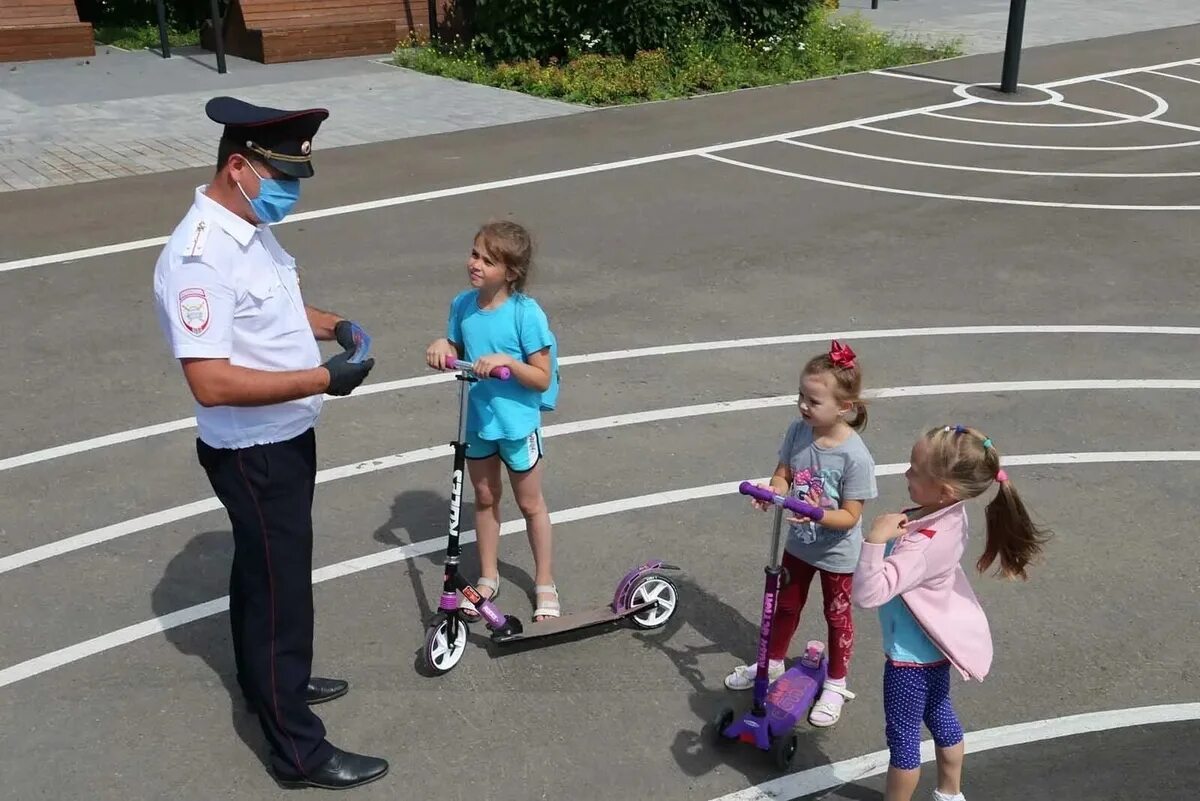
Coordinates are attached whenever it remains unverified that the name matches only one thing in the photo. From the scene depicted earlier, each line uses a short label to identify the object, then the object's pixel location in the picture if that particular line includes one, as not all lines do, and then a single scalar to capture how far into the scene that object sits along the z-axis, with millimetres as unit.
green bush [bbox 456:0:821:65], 18750
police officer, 4012
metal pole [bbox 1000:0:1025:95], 17062
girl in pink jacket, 3939
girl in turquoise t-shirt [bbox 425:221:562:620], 4965
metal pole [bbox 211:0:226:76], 17828
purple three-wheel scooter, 4590
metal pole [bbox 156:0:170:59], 19641
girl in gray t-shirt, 4527
